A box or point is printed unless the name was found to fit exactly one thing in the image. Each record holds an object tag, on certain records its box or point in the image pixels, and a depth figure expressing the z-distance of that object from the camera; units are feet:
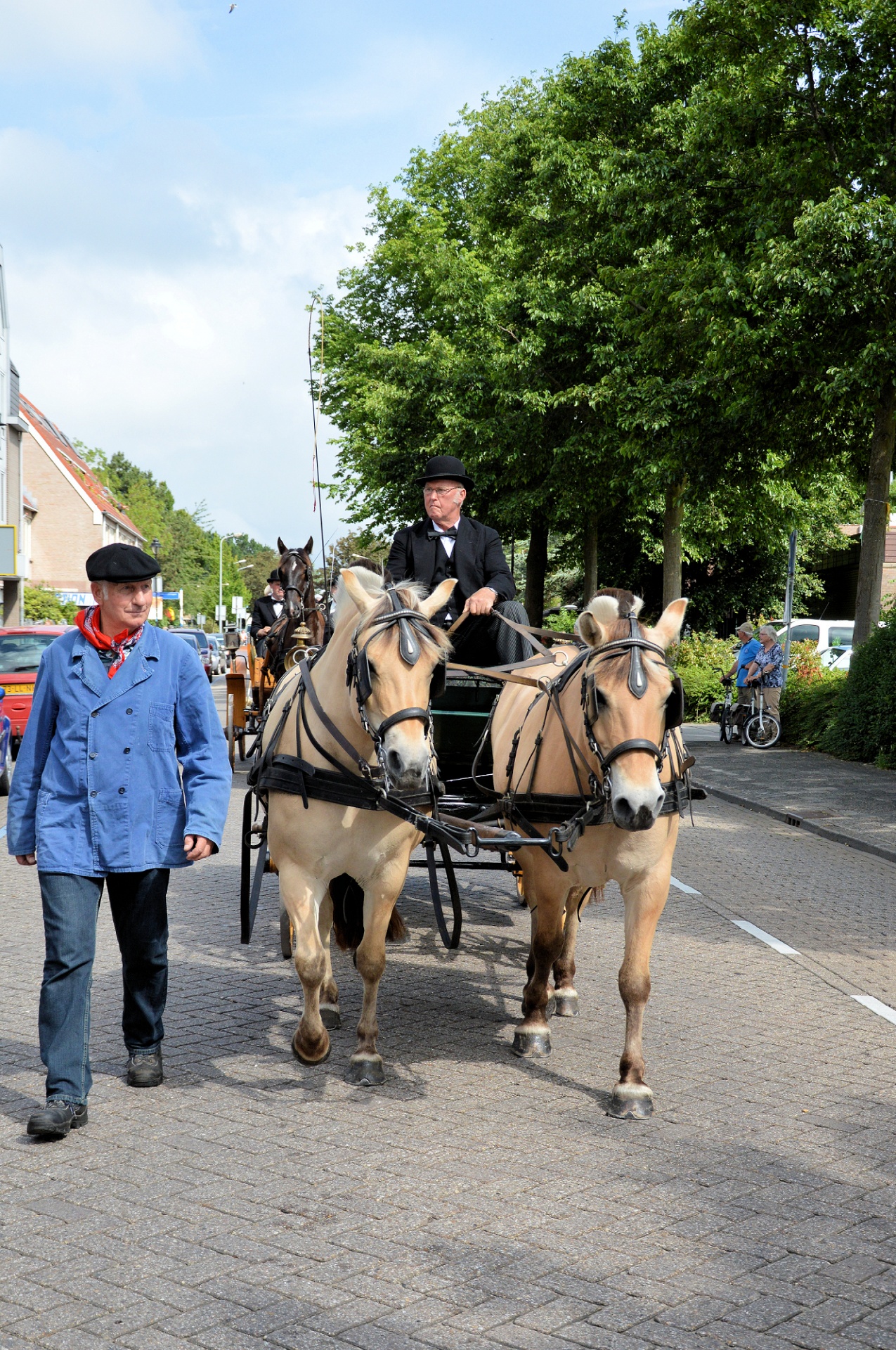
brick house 229.25
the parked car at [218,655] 185.06
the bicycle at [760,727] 73.36
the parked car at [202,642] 152.98
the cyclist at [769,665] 71.82
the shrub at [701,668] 90.43
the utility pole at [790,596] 81.15
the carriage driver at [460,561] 23.67
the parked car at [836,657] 103.30
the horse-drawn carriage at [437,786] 15.76
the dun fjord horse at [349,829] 16.49
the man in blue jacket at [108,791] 15.49
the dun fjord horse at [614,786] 15.51
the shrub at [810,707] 70.49
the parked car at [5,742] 46.45
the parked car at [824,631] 120.98
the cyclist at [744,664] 73.82
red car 53.78
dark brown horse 47.60
